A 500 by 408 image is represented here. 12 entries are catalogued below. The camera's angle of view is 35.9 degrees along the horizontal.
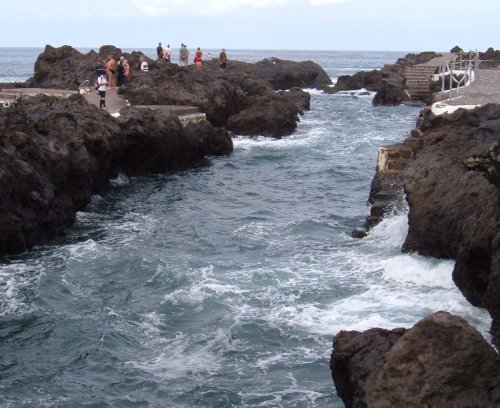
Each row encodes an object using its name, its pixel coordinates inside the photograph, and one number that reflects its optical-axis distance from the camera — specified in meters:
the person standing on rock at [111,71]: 31.72
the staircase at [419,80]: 45.25
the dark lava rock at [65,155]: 16.16
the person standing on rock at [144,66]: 35.24
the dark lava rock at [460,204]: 10.89
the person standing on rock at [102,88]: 25.62
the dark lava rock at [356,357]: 7.38
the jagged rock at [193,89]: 31.25
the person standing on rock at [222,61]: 47.25
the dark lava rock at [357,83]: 63.18
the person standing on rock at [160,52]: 42.63
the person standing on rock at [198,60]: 42.62
